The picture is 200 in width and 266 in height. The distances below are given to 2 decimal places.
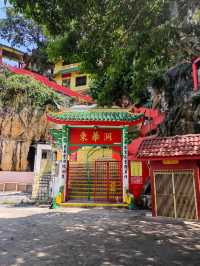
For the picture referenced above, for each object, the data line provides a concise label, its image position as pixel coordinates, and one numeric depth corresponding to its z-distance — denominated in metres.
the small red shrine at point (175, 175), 7.78
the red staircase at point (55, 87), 24.96
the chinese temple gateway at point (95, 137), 12.34
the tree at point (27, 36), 33.50
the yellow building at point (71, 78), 33.47
